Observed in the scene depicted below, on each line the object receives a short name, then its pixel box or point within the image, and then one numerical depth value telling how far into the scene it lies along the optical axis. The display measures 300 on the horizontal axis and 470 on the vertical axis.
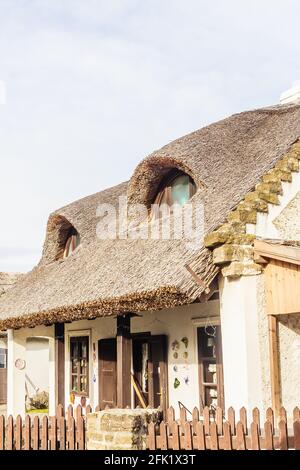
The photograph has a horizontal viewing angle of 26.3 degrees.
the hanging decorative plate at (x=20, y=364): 15.18
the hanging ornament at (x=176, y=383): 12.73
